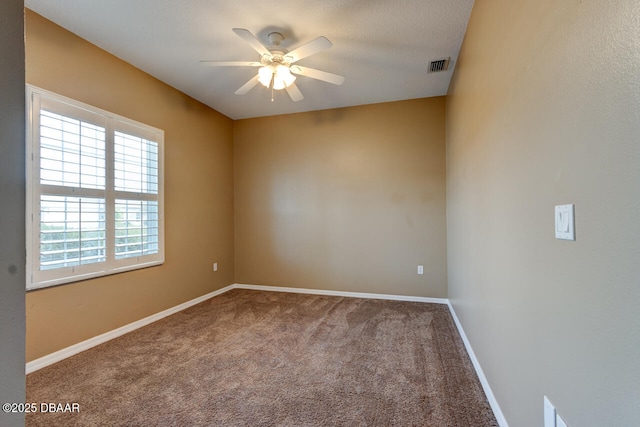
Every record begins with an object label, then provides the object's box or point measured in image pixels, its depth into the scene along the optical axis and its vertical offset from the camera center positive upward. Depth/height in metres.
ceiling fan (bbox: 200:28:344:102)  2.27 +1.33
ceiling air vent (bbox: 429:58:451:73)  2.90 +1.62
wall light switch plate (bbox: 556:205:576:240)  0.87 -0.02
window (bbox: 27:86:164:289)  2.17 +0.24
